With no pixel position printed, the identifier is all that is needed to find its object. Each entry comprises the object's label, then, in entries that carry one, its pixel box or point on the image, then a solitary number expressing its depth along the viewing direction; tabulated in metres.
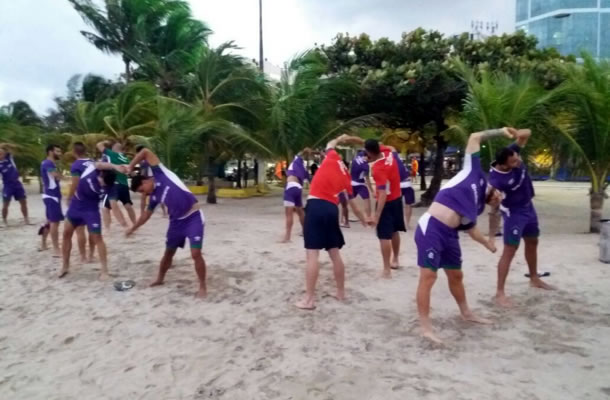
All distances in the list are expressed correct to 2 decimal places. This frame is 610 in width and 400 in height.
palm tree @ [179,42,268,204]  15.28
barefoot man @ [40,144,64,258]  7.75
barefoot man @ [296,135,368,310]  5.32
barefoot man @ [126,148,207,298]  5.61
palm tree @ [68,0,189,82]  25.12
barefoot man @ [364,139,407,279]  6.10
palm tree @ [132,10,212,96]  24.17
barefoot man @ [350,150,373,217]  10.25
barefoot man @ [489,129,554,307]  5.36
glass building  54.75
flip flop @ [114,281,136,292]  5.98
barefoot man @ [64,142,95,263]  6.68
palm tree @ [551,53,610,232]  9.13
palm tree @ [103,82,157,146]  17.11
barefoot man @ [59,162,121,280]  6.47
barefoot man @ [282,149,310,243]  8.96
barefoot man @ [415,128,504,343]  4.34
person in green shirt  9.47
